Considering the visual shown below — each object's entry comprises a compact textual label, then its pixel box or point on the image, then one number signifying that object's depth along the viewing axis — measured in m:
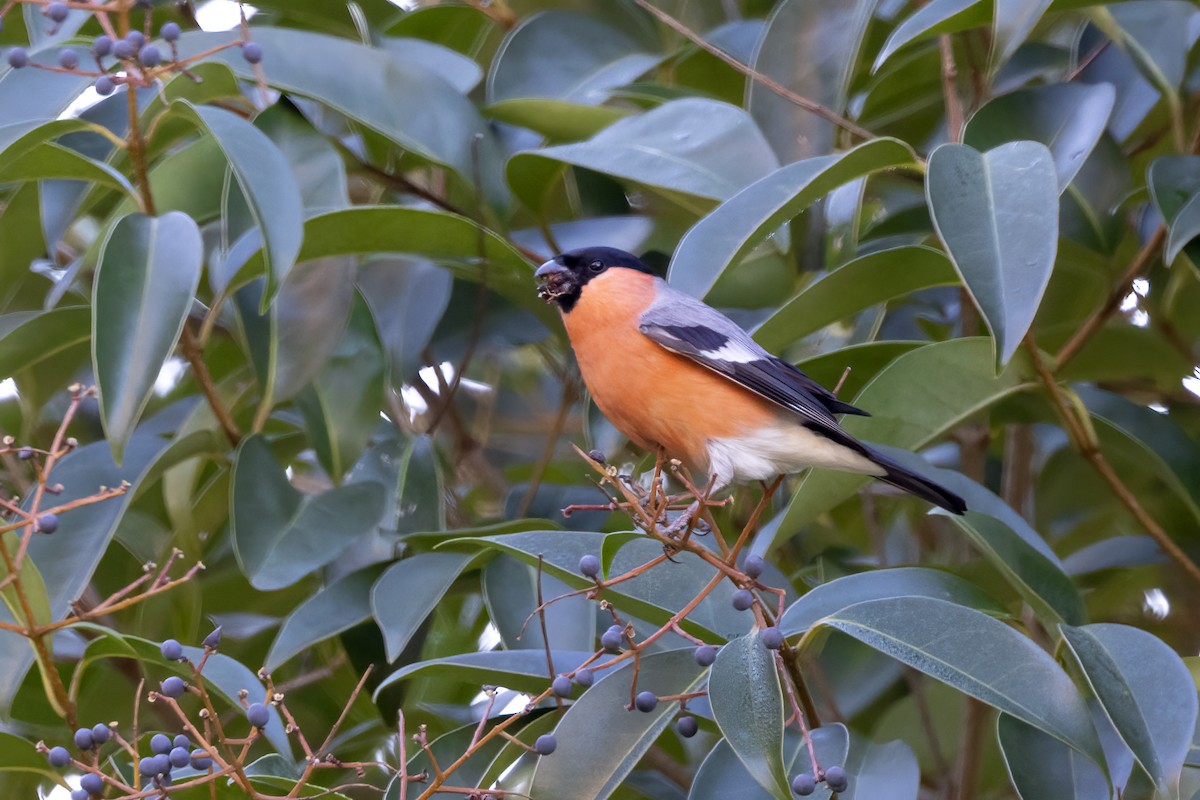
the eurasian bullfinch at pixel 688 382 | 5.18
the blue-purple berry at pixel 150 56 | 4.43
